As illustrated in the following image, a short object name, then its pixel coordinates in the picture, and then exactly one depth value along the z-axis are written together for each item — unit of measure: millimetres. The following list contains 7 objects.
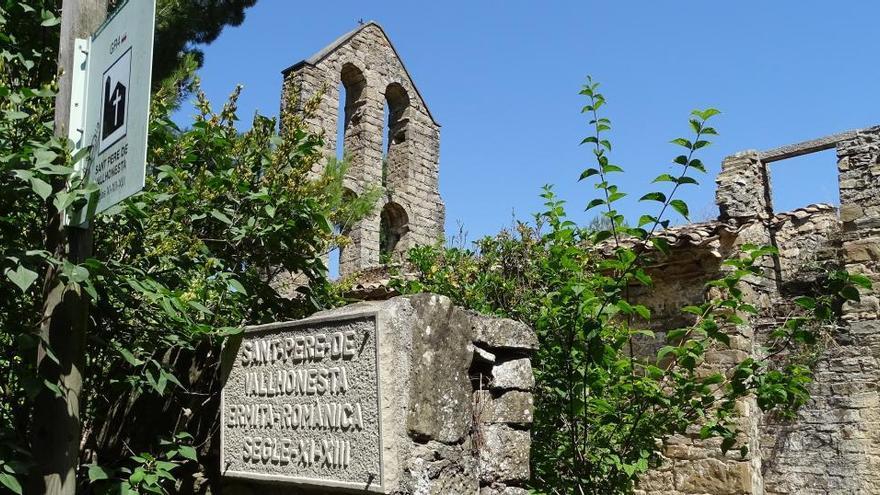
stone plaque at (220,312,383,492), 2869
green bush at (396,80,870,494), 3482
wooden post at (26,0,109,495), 2664
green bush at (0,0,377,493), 2738
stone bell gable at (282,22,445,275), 13367
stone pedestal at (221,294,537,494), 2848
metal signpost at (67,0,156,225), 2395
